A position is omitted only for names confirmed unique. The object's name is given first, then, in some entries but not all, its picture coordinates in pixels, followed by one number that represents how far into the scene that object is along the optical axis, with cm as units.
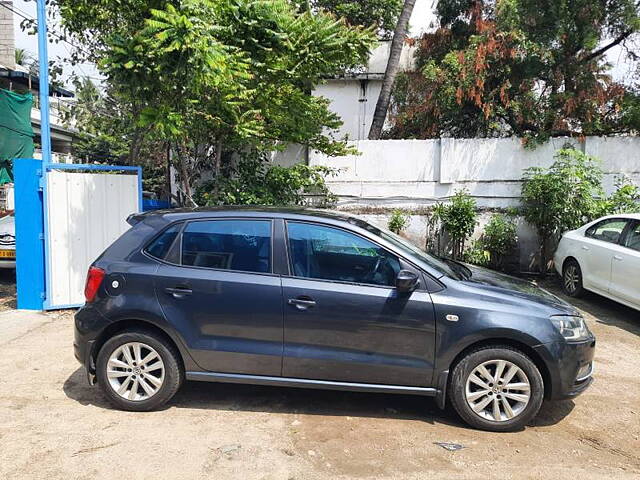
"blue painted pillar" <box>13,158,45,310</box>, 668
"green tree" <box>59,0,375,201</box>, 576
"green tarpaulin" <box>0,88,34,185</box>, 1339
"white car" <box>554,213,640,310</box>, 670
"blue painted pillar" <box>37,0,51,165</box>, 664
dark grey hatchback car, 378
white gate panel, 676
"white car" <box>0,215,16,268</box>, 837
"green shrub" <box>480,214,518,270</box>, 895
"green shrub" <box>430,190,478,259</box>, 903
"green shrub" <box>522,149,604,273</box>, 853
